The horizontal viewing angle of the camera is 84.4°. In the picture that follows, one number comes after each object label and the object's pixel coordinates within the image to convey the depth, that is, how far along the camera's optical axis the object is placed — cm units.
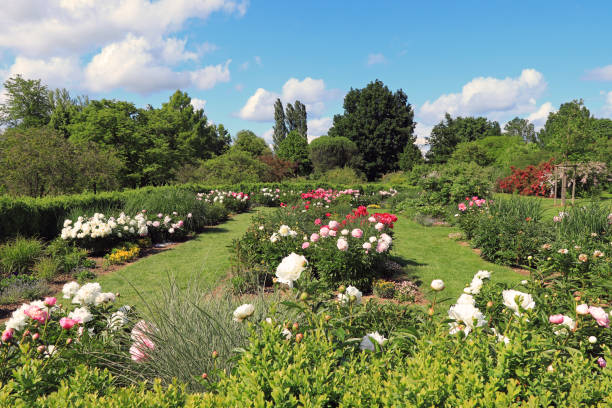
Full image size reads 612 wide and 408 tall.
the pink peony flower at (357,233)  484
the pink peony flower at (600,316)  187
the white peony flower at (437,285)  207
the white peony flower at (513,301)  186
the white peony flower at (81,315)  237
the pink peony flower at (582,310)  187
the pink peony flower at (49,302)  219
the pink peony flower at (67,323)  207
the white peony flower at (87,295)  260
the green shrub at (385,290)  491
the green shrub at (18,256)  596
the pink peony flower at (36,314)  217
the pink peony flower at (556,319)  183
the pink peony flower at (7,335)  199
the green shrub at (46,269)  580
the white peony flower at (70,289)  274
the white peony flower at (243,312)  180
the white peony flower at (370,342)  193
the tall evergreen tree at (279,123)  4572
